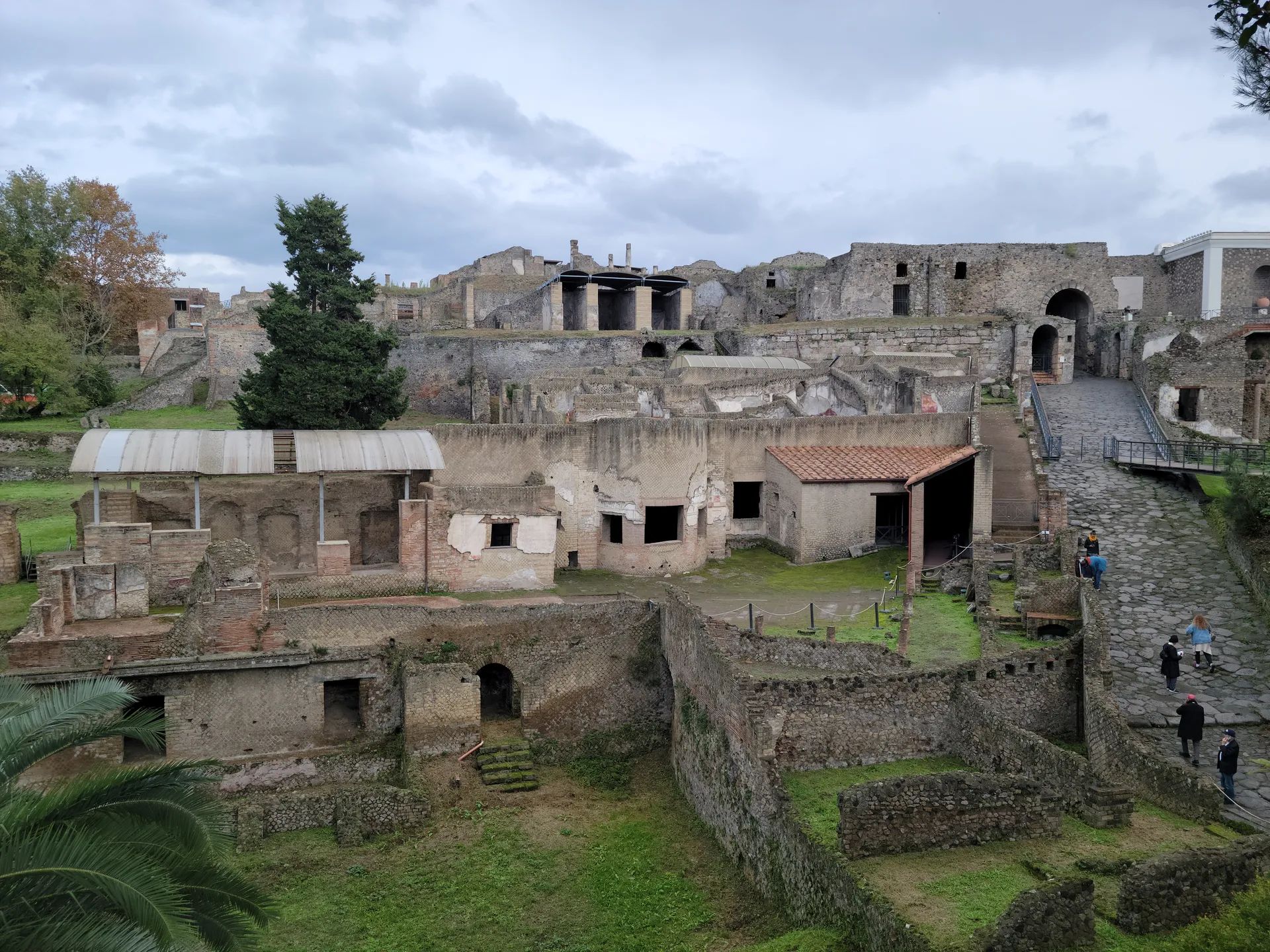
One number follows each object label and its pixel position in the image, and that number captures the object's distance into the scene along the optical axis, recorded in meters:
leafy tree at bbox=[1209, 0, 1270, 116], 7.55
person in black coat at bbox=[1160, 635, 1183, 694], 14.01
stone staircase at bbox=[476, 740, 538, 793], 16.33
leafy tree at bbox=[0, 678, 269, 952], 6.67
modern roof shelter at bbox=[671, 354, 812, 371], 31.66
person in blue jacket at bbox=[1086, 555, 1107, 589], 17.20
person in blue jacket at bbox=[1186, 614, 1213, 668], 14.73
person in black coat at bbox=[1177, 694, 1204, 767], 12.21
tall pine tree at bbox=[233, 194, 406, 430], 27.27
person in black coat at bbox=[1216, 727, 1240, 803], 11.34
